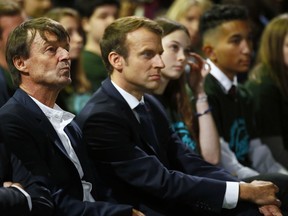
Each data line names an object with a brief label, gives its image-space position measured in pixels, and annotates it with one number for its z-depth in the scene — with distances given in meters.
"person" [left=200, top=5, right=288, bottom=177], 9.06
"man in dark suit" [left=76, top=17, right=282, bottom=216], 6.50
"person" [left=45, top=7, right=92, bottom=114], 10.57
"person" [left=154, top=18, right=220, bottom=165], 8.41
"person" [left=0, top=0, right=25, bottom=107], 8.43
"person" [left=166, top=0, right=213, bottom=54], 11.45
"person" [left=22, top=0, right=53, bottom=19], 11.80
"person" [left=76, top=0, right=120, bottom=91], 10.97
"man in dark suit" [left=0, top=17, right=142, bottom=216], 5.83
